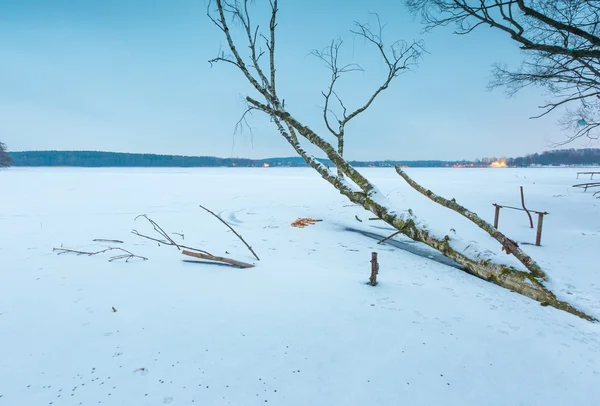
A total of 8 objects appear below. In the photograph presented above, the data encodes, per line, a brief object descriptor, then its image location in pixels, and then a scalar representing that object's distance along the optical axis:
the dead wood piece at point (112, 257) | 5.38
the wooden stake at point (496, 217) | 10.08
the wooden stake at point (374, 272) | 4.47
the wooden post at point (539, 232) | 8.25
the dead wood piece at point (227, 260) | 5.15
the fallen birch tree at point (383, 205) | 4.17
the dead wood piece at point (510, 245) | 4.50
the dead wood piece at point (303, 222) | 9.70
